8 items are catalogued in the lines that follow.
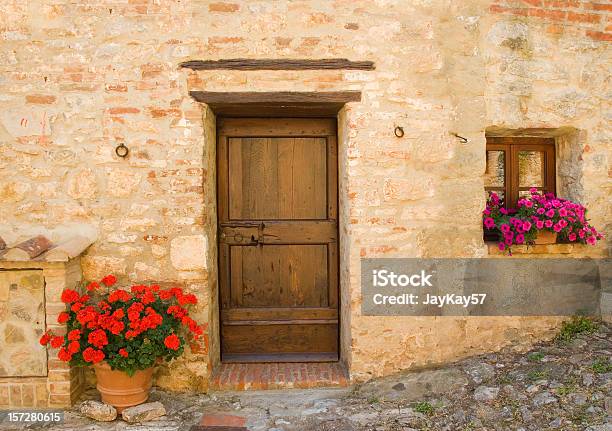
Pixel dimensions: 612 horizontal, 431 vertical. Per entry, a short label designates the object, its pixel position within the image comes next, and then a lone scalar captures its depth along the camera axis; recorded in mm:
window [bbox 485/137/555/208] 4051
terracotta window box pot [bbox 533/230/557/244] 3723
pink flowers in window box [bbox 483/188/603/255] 3658
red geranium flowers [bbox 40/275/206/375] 3119
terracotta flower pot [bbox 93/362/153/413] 3232
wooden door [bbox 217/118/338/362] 4008
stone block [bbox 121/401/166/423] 3197
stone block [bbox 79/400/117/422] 3213
